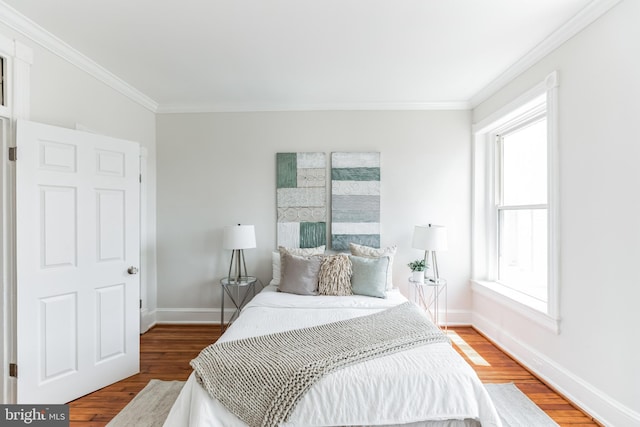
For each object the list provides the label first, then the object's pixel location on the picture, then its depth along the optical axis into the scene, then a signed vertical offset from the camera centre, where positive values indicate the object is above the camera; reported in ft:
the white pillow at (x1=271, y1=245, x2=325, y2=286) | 11.16 -1.52
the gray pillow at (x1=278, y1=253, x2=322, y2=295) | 10.11 -2.10
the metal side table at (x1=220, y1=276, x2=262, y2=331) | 11.22 -3.16
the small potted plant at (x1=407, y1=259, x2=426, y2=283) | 10.82 -2.05
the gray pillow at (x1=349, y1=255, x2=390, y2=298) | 9.91 -2.11
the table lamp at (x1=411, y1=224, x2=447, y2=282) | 10.59 -0.90
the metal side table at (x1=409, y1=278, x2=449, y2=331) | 11.88 -3.40
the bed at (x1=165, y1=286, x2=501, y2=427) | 5.08 -3.18
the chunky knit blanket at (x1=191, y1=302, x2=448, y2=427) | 5.06 -2.73
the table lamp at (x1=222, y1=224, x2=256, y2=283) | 10.69 -0.88
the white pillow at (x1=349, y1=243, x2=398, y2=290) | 10.97 -1.45
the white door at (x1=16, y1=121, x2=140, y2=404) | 6.78 -1.22
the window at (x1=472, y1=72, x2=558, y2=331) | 7.88 +0.28
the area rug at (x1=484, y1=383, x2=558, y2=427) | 6.56 -4.54
